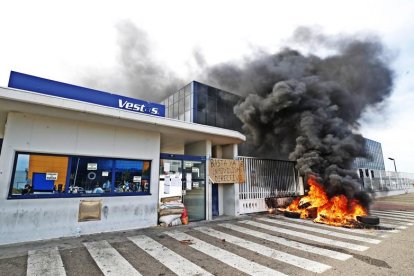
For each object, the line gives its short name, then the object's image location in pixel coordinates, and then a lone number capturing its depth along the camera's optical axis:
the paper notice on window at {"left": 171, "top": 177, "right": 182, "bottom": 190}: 8.50
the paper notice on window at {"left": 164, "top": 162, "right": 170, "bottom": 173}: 8.48
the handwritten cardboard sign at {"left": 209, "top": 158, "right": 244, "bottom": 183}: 9.50
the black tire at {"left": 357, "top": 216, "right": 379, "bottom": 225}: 7.37
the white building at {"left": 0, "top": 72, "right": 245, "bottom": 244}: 5.67
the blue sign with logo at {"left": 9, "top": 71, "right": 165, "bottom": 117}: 6.20
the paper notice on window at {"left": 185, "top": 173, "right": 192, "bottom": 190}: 8.89
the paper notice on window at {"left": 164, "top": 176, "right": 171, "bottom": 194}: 8.34
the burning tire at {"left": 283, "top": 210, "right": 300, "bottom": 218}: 9.40
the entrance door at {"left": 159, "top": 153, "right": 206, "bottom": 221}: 8.42
